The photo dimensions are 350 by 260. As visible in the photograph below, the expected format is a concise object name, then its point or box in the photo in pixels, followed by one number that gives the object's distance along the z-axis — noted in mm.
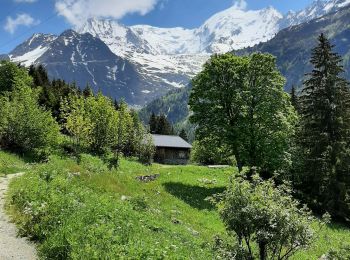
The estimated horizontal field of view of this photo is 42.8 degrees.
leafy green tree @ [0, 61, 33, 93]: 86312
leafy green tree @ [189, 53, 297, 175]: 42031
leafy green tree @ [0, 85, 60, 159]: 44312
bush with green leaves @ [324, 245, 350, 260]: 16219
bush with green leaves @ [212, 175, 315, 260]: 15805
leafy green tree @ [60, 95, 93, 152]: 54844
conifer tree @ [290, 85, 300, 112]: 72688
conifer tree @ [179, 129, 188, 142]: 170762
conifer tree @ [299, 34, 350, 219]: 41081
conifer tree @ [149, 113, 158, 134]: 158500
